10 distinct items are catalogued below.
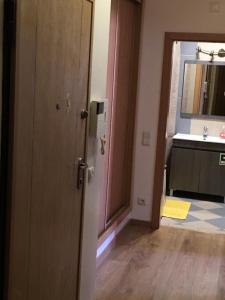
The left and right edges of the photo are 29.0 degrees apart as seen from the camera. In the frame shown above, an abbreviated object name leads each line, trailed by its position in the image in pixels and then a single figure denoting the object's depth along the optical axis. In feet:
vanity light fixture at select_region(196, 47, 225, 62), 20.58
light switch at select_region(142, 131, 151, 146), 14.93
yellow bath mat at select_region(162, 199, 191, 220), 17.08
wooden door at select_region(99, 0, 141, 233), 12.35
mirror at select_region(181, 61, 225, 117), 20.81
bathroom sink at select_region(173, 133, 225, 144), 19.77
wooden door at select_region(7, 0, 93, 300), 5.38
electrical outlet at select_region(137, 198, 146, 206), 15.31
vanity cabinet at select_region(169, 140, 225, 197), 19.72
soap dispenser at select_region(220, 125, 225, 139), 20.85
